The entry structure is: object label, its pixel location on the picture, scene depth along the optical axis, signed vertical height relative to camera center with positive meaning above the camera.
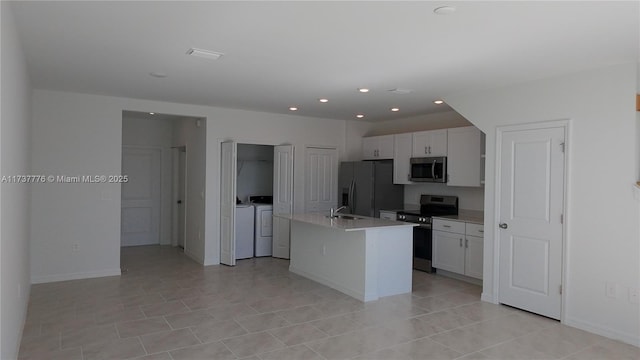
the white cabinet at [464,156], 5.77 +0.32
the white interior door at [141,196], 8.03 -0.39
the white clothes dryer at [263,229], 7.26 -0.87
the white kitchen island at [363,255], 4.81 -0.90
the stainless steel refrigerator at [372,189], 7.03 -0.17
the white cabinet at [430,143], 6.24 +0.54
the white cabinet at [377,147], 7.22 +0.54
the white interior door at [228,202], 6.40 -0.37
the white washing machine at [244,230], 7.11 -0.88
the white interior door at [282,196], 6.99 -0.30
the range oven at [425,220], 6.17 -0.60
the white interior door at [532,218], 4.18 -0.38
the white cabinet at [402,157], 6.80 +0.35
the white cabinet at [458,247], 5.52 -0.89
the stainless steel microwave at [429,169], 6.18 +0.15
